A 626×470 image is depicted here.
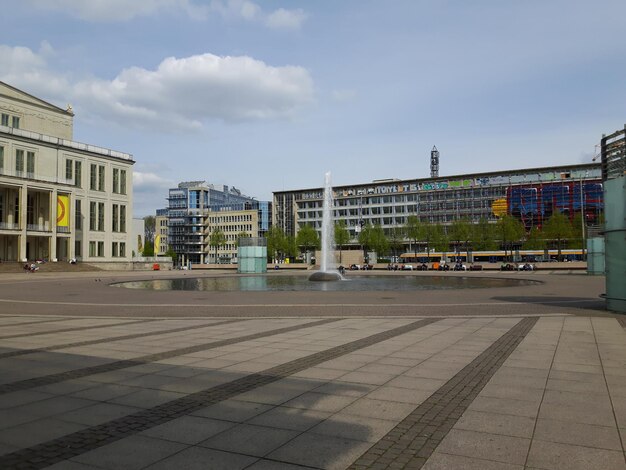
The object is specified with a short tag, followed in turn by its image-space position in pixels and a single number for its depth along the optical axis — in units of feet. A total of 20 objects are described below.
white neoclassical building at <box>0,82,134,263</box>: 249.14
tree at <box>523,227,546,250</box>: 358.02
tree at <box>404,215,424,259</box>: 375.66
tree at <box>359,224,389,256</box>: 392.68
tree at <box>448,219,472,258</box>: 347.56
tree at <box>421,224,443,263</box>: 366.43
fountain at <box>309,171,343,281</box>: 152.25
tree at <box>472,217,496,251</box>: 347.77
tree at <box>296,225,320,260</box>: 415.21
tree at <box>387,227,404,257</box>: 417.08
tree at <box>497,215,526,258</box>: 326.44
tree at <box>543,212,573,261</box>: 310.86
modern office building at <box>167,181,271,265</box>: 609.83
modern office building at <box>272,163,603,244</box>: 425.28
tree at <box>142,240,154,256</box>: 507.30
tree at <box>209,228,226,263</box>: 450.38
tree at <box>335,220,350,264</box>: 386.93
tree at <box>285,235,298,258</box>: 418.51
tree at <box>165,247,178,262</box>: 593.63
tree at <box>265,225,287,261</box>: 414.62
